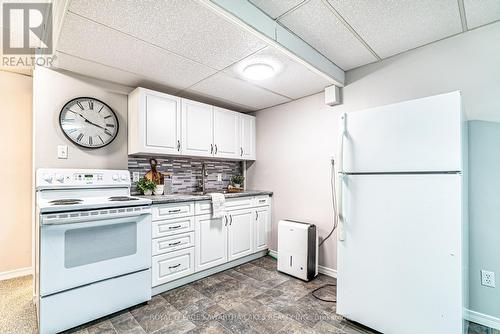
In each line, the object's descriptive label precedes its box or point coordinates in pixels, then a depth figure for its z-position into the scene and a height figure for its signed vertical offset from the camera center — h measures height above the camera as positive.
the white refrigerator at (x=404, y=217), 1.42 -0.32
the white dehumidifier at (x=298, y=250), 2.61 -0.91
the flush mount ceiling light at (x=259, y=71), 2.22 +0.94
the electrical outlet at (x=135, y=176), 2.76 -0.07
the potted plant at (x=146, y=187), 2.67 -0.19
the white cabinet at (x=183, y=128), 2.55 +0.51
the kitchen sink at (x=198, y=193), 3.13 -0.31
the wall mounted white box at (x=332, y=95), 2.64 +0.83
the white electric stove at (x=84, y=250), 1.65 -0.62
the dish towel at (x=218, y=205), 2.71 -0.41
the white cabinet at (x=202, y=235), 2.31 -0.74
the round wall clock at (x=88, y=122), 2.33 +0.49
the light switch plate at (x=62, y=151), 2.29 +0.18
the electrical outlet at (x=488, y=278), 1.79 -0.82
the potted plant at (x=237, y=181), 3.64 -0.18
